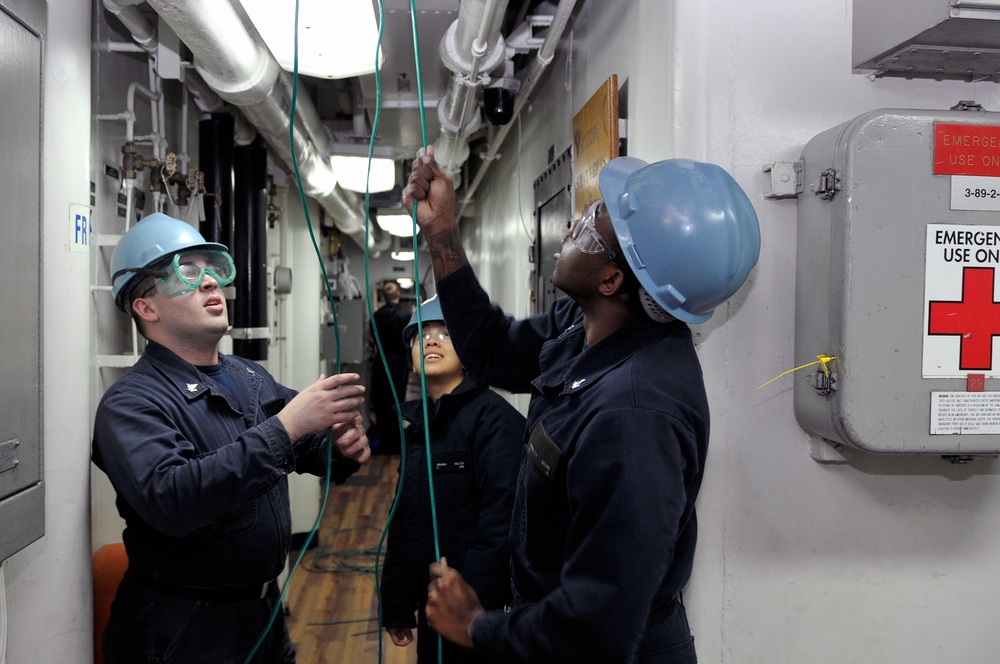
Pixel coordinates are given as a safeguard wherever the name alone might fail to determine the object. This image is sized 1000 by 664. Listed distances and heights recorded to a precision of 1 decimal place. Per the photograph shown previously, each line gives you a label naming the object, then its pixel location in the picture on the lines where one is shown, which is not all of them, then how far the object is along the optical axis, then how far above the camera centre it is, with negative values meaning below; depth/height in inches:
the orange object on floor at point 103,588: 75.2 -30.7
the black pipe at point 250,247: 129.7 +12.2
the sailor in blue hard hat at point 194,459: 56.5 -12.9
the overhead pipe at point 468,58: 76.2 +33.2
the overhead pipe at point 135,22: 77.2 +34.7
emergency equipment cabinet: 51.0 +2.8
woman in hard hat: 70.1 -20.4
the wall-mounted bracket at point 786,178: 57.1 +11.6
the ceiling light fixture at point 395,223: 228.7 +30.9
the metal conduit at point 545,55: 77.6 +34.3
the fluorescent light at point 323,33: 69.5 +30.0
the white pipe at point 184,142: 107.9 +26.5
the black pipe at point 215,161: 117.9 +25.9
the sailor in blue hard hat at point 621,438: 38.9 -7.5
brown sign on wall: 71.4 +19.8
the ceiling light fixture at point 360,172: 149.3 +31.7
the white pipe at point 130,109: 88.8 +26.3
